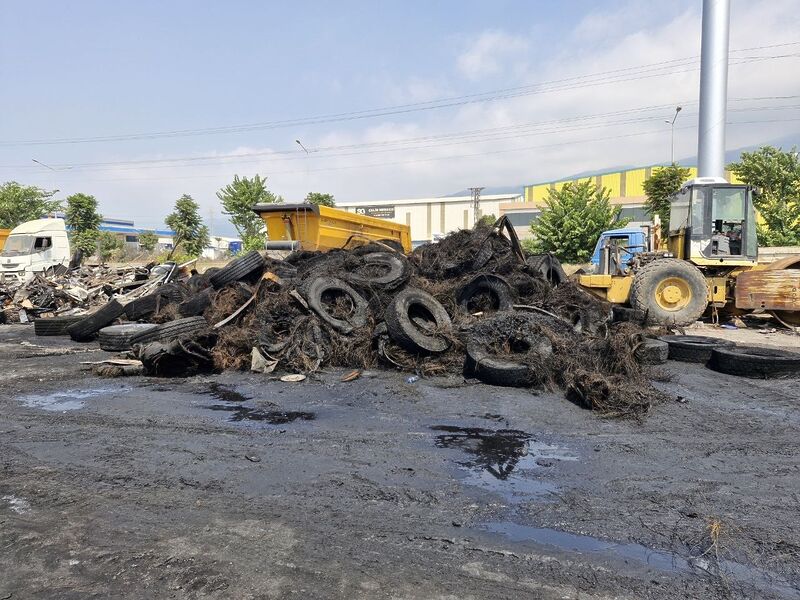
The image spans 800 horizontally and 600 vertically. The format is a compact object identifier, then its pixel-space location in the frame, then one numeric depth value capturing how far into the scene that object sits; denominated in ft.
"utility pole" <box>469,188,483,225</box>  178.83
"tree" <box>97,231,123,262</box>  117.99
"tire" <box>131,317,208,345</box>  25.67
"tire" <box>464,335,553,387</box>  21.40
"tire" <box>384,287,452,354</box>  24.32
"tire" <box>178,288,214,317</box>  30.94
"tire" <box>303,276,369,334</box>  26.48
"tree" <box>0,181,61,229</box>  117.39
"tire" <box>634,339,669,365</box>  25.26
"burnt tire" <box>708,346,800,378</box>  23.12
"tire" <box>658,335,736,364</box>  26.94
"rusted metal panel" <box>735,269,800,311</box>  35.35
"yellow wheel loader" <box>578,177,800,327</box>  36.14
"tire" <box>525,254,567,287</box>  35.17
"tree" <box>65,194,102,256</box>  116.78
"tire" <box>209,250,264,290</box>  31.94
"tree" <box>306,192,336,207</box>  145.89
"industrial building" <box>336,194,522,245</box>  263.08
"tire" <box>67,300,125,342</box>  35.86
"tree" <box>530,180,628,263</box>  95.40
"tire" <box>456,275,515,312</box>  28.48
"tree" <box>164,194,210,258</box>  121.80
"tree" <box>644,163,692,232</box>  86.74
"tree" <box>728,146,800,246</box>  81.25
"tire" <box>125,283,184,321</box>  36.60
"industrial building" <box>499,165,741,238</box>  181.33
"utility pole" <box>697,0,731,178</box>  79.30
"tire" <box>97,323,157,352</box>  30.32
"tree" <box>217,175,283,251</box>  131.64
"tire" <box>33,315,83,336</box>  39.11
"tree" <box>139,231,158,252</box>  138.66
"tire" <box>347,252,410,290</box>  29.25
